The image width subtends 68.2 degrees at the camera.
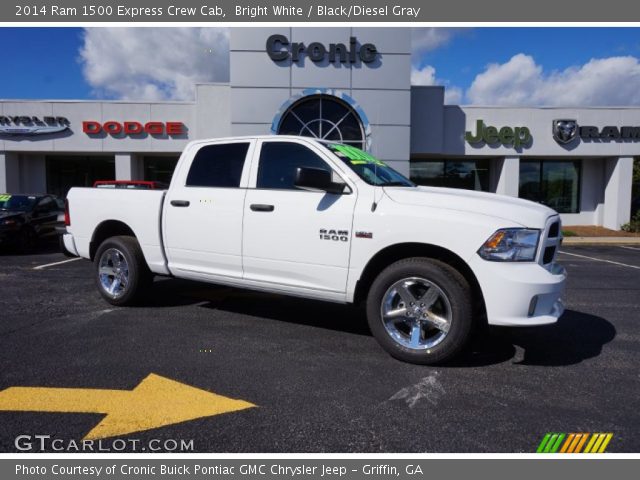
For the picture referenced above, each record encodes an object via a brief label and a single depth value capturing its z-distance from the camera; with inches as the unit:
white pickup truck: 146.3
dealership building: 690.2
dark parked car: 436.1
